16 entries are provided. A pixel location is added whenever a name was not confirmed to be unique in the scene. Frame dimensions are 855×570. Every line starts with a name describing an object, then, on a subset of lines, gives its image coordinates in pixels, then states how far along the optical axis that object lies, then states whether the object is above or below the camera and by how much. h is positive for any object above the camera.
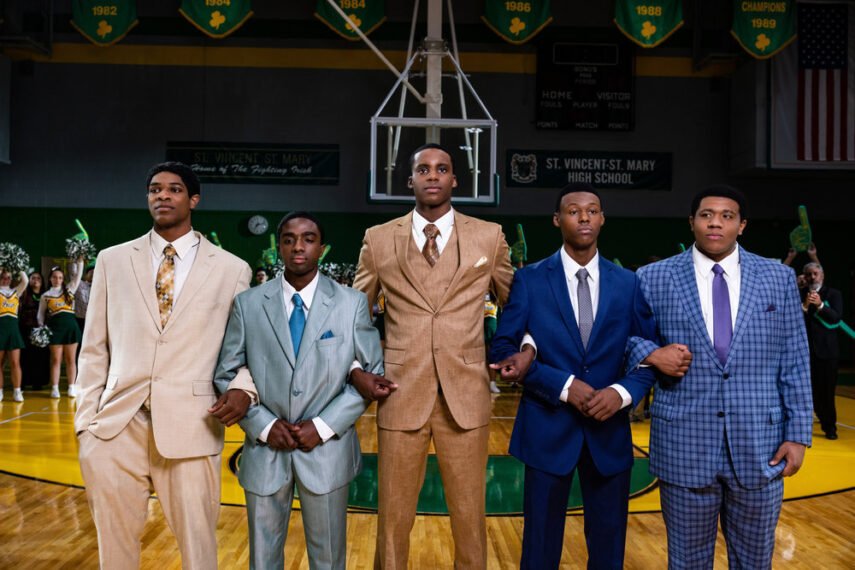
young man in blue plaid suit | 2.25 -0.35
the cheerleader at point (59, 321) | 8.41 -0.46
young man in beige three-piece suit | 2.49 -0.33
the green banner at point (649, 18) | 9.86 +3.80
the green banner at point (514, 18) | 10.40 +3.97
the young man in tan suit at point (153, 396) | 2.30 -0.37
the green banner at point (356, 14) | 10.17 +3.91
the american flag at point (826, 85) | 10.65 +3.14
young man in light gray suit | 2.33 -0.38
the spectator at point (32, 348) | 8.99 -0.85
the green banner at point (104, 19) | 10.09 +3.78
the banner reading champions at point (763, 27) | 9.86 +3.69
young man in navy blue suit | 2.38 -0.32
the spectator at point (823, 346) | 6.52 -0.49
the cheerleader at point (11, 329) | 7.98 -0.54
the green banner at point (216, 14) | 9.77 +3.73
